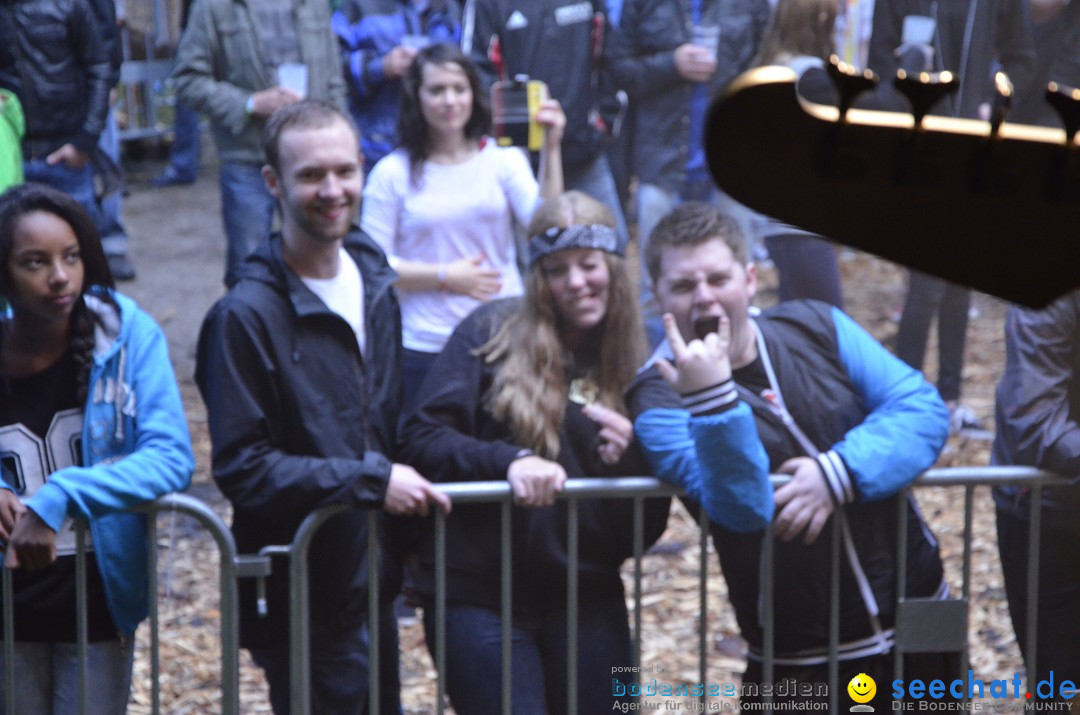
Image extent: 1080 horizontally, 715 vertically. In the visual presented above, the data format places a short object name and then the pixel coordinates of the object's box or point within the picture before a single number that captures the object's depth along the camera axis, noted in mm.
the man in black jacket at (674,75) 6570
